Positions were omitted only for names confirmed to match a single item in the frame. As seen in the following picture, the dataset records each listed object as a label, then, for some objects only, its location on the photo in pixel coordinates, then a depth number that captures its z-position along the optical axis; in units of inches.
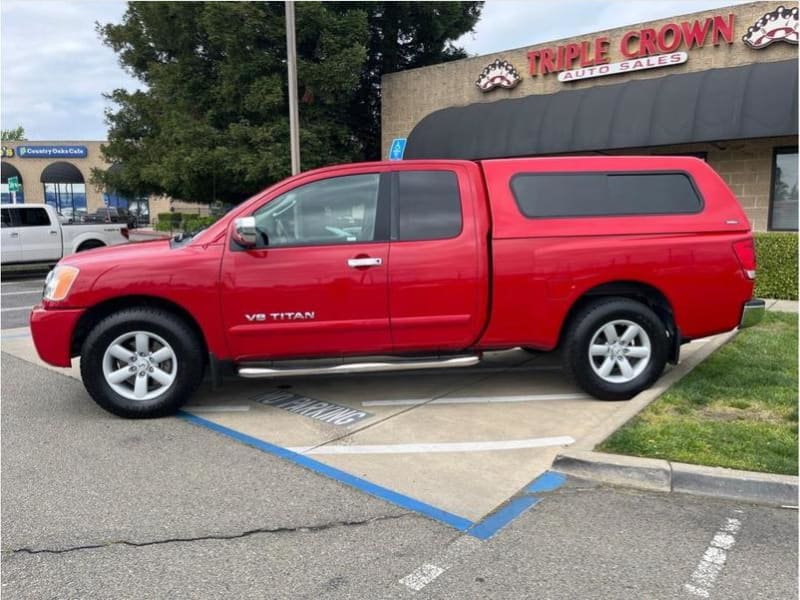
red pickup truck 195.3
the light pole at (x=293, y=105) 455.5
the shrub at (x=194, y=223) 972.6
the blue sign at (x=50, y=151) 1747.0
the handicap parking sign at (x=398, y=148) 407.2
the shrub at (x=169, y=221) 1350.9
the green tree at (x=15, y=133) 3447.3
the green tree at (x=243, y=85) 625.9
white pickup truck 605.0
